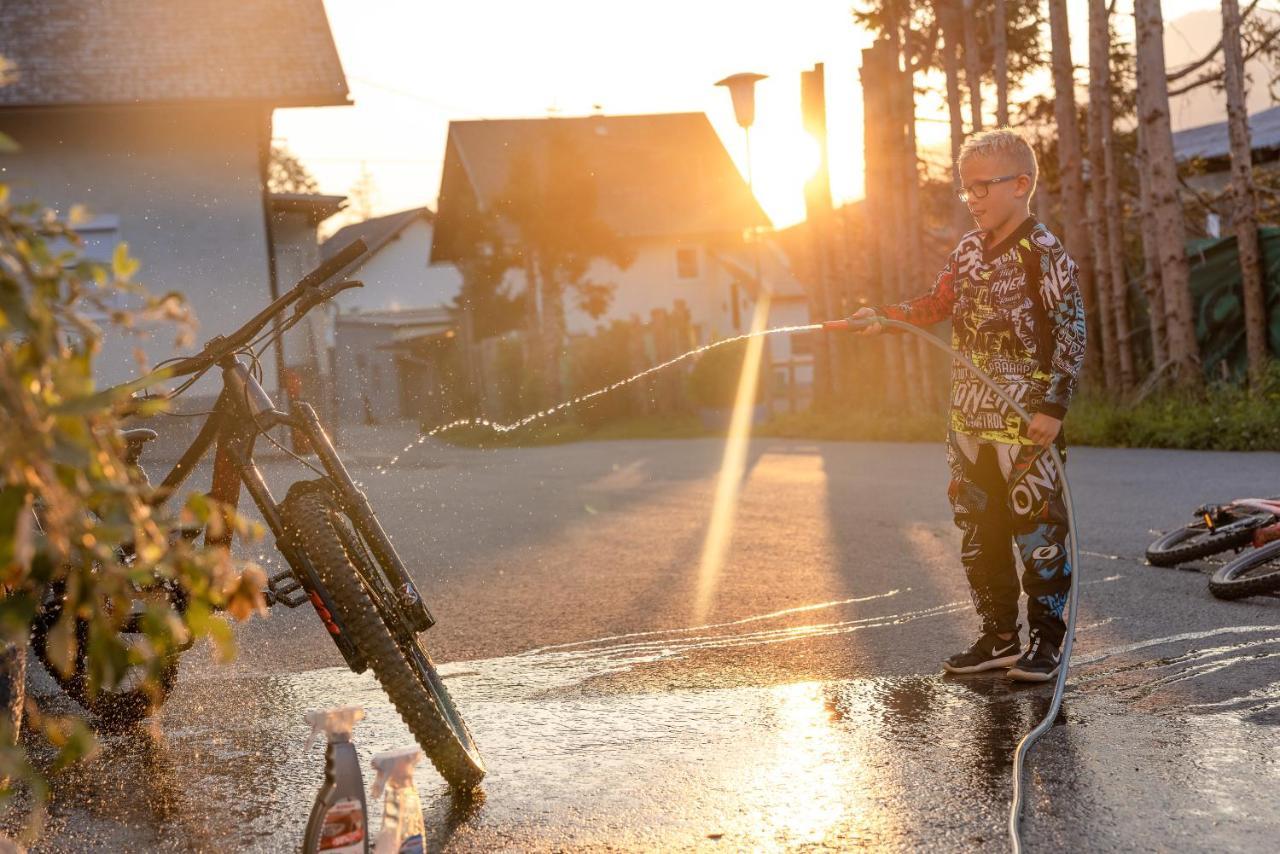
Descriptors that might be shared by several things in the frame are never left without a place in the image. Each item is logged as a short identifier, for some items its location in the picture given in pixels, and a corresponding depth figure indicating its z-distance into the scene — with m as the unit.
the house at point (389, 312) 52.44
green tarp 21.08
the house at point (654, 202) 58.97
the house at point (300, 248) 24.62
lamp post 25.31
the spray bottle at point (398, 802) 3.39
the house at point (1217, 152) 31.06
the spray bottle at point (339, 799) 3.31
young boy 5.44
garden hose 4.27
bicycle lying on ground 6.84
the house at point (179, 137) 23.62
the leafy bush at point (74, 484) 1.73
